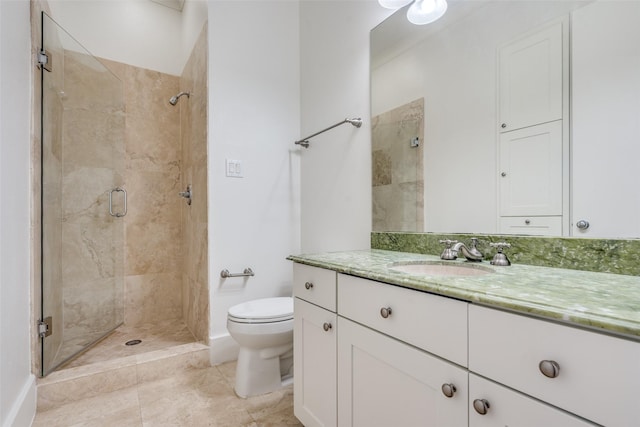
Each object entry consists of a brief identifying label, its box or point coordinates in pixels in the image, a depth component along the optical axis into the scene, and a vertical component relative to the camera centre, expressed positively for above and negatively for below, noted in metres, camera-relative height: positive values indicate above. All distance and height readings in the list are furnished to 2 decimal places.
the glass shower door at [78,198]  1.75 +0.09
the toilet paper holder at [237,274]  2.00 -0.41
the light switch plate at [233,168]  2.04 +0.29
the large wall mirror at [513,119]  0.90 +0.33
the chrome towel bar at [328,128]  1.79 +0.51
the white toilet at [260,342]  1.56 -0.68
